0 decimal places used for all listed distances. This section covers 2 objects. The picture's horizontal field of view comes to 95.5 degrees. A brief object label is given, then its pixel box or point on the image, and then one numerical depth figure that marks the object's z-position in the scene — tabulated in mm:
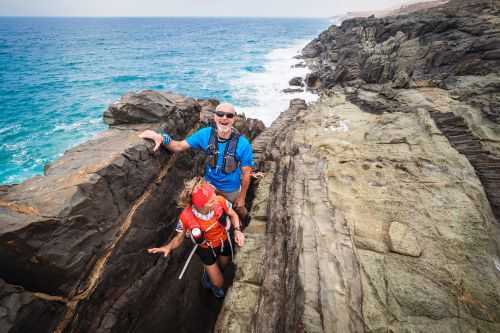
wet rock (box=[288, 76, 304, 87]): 31859
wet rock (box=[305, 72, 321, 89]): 31066
